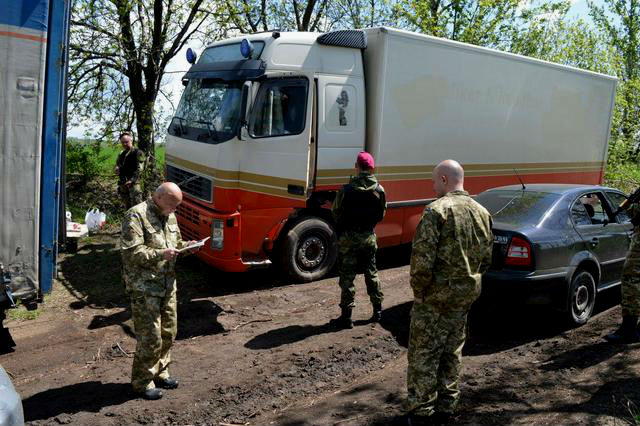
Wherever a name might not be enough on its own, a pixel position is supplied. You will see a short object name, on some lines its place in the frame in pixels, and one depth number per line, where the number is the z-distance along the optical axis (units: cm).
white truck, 718
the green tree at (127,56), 1220
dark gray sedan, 571
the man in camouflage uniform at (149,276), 441
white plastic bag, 1003
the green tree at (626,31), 2828
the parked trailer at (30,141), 465
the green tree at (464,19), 1617
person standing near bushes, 942
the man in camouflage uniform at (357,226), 593
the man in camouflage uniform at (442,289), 388
